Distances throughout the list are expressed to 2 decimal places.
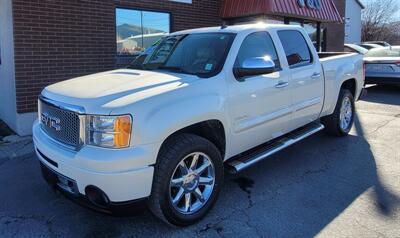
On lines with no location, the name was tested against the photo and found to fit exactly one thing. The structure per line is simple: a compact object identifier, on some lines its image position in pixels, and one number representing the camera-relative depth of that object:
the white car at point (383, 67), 11.52
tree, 45.28
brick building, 7.12
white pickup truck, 3.21
